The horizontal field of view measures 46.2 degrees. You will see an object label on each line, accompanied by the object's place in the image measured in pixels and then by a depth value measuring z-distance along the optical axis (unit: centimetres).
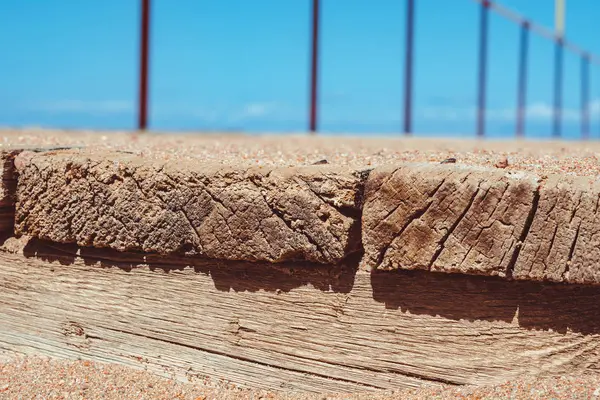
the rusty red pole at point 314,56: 805
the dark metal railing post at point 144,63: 616
